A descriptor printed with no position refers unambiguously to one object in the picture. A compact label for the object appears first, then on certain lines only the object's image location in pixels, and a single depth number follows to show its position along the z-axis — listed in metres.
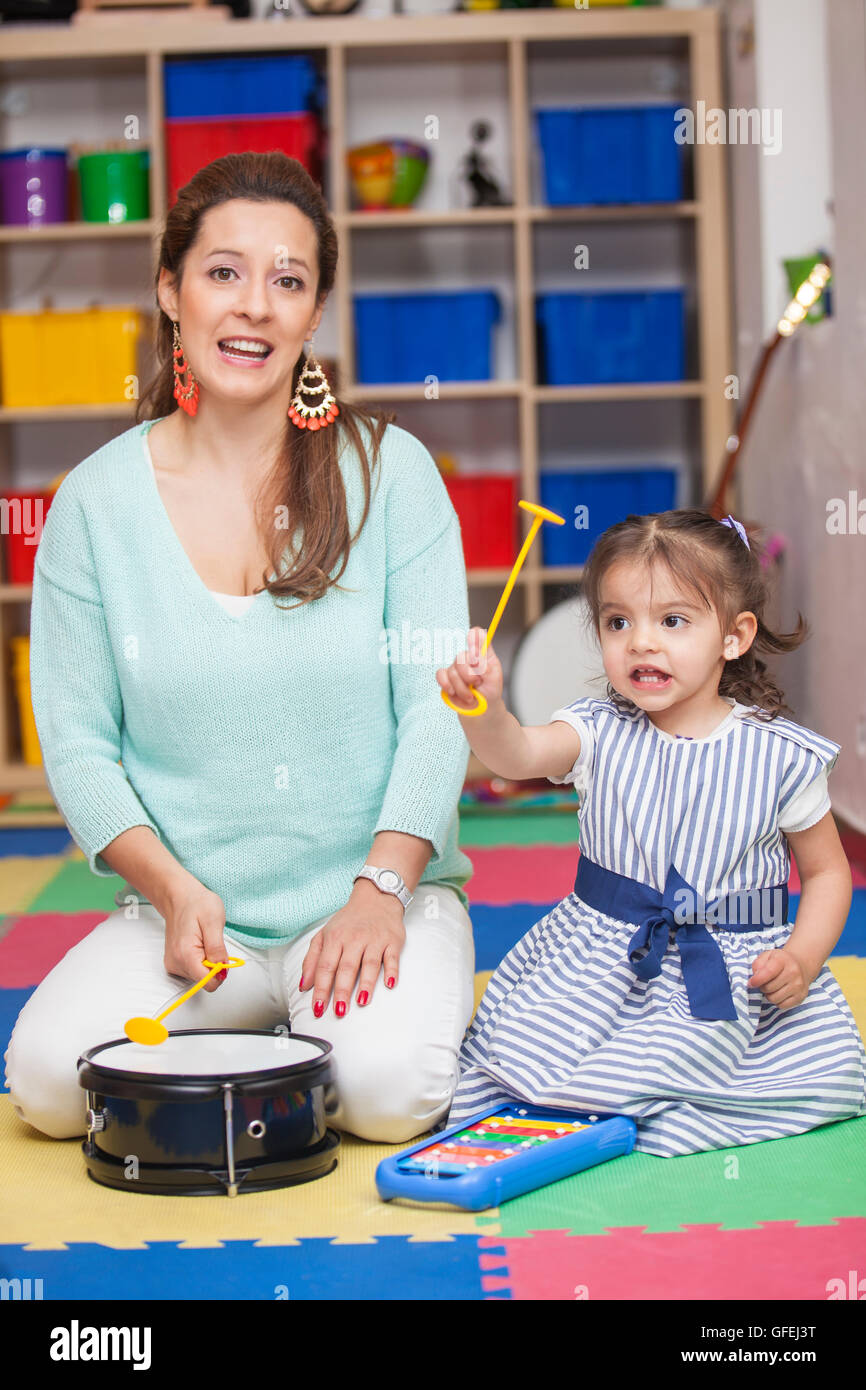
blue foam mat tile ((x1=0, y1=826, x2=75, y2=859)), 3.00
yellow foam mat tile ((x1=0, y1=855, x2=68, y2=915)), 2.51
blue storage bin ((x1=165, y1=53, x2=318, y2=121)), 3.54
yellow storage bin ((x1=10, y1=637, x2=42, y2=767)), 3.74
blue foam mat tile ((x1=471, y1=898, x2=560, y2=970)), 2.04
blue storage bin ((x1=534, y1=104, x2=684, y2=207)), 3.51
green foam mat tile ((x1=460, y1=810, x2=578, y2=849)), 2.92
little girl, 1.37
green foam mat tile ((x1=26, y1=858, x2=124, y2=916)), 2.46
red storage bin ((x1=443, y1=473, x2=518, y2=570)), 3.64
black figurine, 3.66
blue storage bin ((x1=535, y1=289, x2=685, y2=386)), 3.59
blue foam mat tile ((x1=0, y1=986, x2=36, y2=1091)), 1.72
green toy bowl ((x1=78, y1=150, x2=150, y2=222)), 3.61
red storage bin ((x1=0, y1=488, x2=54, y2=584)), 3.74
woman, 1.45
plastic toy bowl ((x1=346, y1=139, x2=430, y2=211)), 3.59
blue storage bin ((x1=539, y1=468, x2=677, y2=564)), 3.63
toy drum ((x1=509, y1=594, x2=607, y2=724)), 3.30
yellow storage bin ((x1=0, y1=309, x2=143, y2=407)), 3.64
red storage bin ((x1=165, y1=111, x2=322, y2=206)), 3.52
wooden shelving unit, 3.56
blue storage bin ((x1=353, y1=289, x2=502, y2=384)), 3.63
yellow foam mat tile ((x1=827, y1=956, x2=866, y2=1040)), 1.73
